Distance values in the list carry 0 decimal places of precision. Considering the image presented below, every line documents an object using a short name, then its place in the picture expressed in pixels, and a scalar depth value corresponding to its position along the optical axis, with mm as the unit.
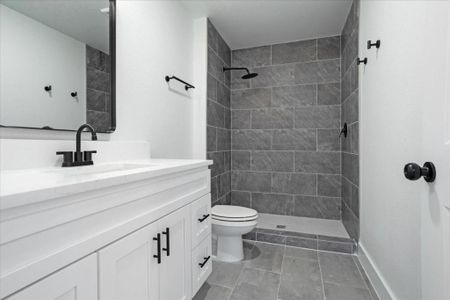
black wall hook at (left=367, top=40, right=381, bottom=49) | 1502
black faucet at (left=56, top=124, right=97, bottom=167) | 1104
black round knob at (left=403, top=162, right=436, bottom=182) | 773
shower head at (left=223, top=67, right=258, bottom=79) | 2790
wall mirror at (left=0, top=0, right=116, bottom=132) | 972
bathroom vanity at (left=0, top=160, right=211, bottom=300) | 514
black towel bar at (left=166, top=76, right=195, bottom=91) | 1973
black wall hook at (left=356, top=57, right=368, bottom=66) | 1786
